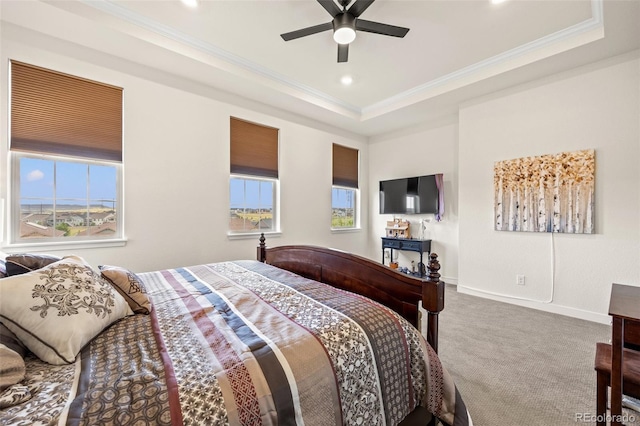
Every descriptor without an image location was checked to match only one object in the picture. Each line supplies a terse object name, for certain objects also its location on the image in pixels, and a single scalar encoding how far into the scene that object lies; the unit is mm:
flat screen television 4555
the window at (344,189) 5145
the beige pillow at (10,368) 752
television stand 4488
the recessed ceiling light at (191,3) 2281
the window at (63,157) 2404
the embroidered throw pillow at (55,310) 919
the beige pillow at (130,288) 1353
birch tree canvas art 3021
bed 739
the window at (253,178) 3777
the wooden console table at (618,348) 1167
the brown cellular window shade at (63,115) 2377
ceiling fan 2156
